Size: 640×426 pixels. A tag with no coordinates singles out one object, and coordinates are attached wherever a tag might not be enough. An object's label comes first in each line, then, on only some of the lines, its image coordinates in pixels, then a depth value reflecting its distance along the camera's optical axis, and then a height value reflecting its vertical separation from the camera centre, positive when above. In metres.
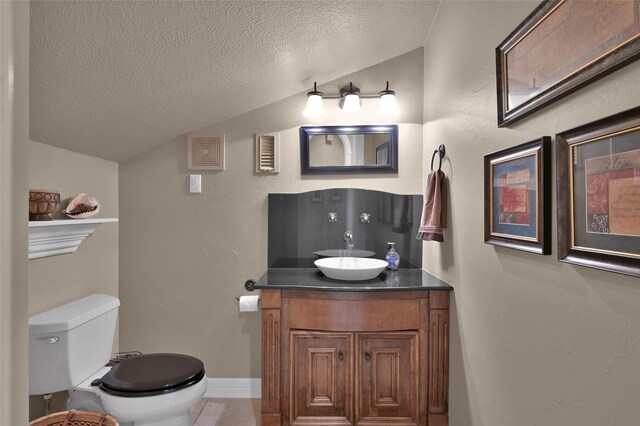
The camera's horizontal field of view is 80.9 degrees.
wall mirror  2.49 +0.45
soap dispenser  2.38 -0.27
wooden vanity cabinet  1.94 -0.75
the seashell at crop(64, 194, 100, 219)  1.91 +0.06
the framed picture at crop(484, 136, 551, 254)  1.14 +0.07
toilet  1.64 -0.73
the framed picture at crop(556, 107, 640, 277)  0.83 +0.05
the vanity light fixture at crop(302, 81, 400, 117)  2.38 +0.73
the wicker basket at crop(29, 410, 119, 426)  1.59 -0.87
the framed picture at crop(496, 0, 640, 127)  0.85 +0.45
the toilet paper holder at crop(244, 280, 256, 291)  2.44 -0.44
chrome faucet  2.47 -0.14
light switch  2.49 +0.23
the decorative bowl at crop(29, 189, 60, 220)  1.53 +0.06
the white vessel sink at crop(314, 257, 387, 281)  2.03 -0.29
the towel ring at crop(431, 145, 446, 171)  2.07 +0.36
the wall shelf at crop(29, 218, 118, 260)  1.59 -0.08
